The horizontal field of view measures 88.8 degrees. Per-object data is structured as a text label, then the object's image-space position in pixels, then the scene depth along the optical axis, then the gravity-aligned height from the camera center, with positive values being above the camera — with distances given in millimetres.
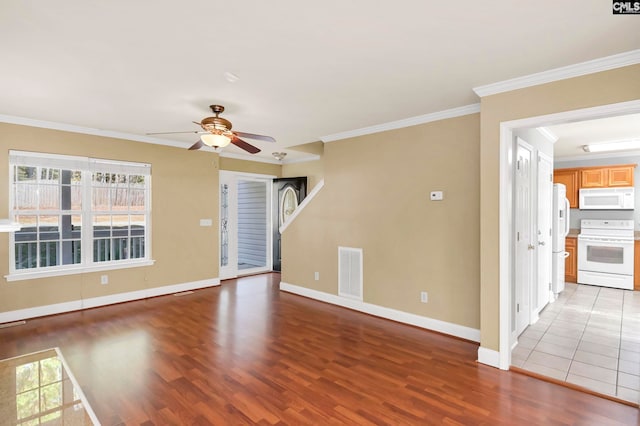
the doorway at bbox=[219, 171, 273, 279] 6734 -293
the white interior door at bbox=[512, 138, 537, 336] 3421 -286
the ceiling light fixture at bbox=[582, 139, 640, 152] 5012 +1069
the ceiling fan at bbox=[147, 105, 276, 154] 3381 +823
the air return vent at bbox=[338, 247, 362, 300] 4758 -904
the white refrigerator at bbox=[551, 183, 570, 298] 5184 -411
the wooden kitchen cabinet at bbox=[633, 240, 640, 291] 5664 -901
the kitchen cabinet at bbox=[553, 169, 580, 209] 6621 +625
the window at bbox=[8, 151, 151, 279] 4312 -27
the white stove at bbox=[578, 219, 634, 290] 5707 -761
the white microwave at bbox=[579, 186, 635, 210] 6016 +261
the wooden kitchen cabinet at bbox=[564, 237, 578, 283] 6270 -950
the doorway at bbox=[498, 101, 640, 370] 2971 -238
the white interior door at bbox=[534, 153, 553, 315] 4355 -238
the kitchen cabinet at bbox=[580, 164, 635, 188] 6043 +687
